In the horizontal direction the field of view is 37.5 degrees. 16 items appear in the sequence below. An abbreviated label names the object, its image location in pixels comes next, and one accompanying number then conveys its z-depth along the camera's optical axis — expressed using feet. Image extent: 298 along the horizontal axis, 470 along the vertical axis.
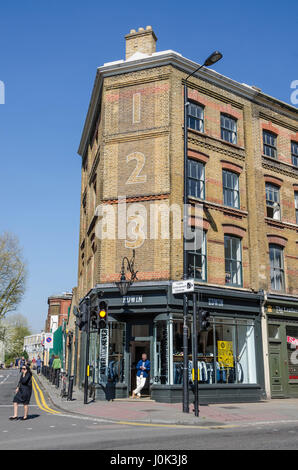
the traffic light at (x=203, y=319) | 42.39
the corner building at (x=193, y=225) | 55.47
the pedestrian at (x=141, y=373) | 53.11
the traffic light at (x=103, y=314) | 48.70
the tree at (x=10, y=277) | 139.44
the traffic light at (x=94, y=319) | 49.42
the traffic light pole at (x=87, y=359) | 47.78
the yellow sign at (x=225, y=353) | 58.03
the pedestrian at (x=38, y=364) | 133.88
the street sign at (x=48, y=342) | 96.87
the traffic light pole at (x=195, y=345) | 41.00
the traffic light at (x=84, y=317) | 51.93
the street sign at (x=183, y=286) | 43.02
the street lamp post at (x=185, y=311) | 41.83
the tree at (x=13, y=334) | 230.97
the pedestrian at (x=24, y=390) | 37.91
